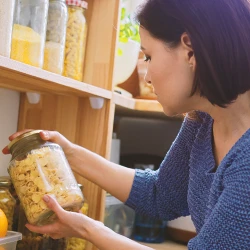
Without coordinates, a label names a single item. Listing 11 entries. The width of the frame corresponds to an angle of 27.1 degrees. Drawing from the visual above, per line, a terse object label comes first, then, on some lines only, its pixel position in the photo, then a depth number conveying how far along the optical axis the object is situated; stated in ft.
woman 3.00
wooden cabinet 4.14
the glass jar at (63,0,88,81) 3.92
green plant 5.27
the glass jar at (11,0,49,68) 3.24
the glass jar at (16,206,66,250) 3.68
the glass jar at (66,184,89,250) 3.89
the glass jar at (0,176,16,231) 3.49
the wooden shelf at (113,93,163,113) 4.77
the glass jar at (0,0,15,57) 2.96
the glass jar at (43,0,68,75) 3.64
